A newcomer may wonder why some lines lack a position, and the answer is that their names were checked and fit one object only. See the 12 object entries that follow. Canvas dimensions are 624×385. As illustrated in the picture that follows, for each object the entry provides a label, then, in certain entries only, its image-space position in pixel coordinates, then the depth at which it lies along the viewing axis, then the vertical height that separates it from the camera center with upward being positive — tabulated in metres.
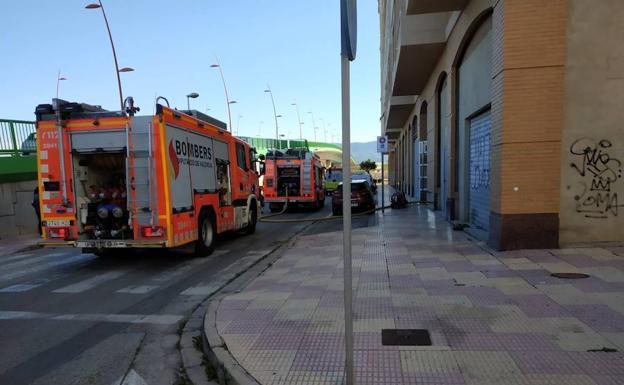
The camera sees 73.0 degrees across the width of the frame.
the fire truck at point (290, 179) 21.03 -0.25
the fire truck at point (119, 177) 7.94 +0.03
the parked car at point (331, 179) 31.78 -0.47
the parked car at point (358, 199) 18.48 -1.18
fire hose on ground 16.64 -1.84
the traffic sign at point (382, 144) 17.30 +1.14
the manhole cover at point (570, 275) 5.96 -1.56
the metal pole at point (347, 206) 2.96 -0.24
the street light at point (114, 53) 19.84 +6.28
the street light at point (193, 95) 25.18 +4.87
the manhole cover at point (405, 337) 4.04 -1.64
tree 85.54 +1.40
